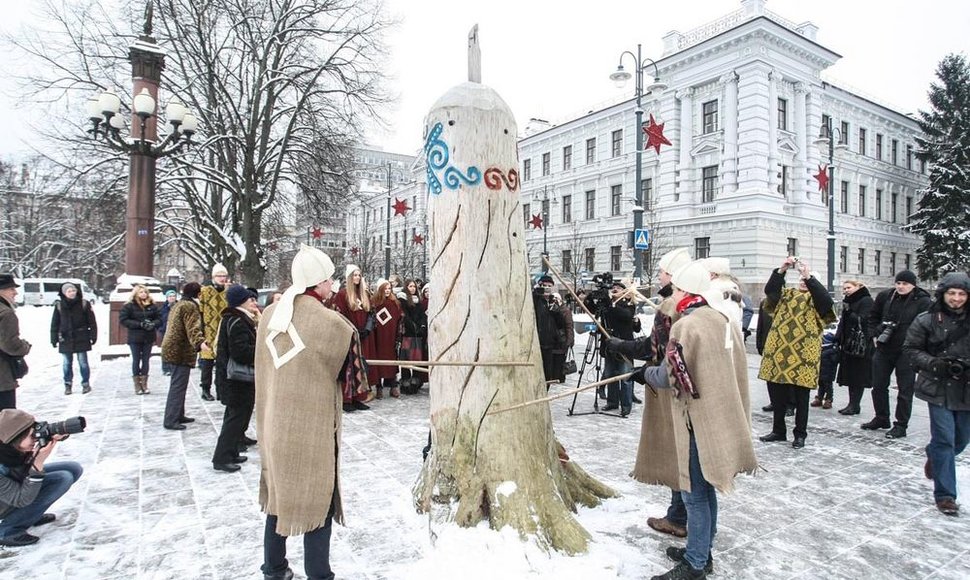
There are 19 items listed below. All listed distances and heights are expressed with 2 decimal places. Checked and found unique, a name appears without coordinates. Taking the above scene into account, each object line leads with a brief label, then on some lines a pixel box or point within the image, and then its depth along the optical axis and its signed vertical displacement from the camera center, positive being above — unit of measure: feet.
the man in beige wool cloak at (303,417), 9.19 -1.96
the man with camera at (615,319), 24.40 -0.62
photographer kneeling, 11.57 -3.94
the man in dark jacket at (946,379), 13.82 -1.74
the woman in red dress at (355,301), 25.89 -0.02
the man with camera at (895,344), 20.43 -1.34
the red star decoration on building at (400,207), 78.02 +13.20
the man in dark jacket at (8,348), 16.76 -1.62
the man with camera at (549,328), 24.81 -1.09
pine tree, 106.22 +25.41
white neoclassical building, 88.48 +26.42
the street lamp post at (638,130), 48.98 +15.34
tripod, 24.64 -4.46
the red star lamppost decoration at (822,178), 67.86 +15.78
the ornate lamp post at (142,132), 36.76 +11.67
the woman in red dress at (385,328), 28.78 -1.41
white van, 132.36 +1.12
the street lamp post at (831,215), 65.00 +11.04
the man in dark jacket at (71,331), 28.76 -1.82
